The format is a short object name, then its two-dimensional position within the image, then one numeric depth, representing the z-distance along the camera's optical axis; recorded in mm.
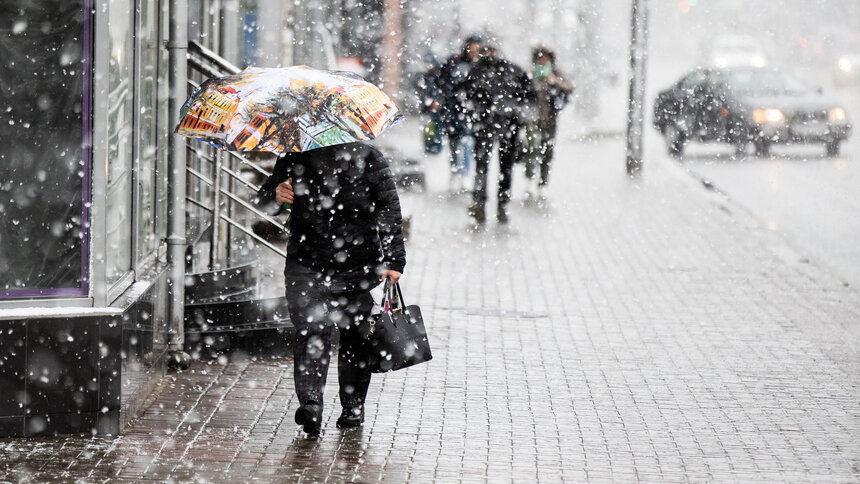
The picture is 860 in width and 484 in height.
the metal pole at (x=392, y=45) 54343
